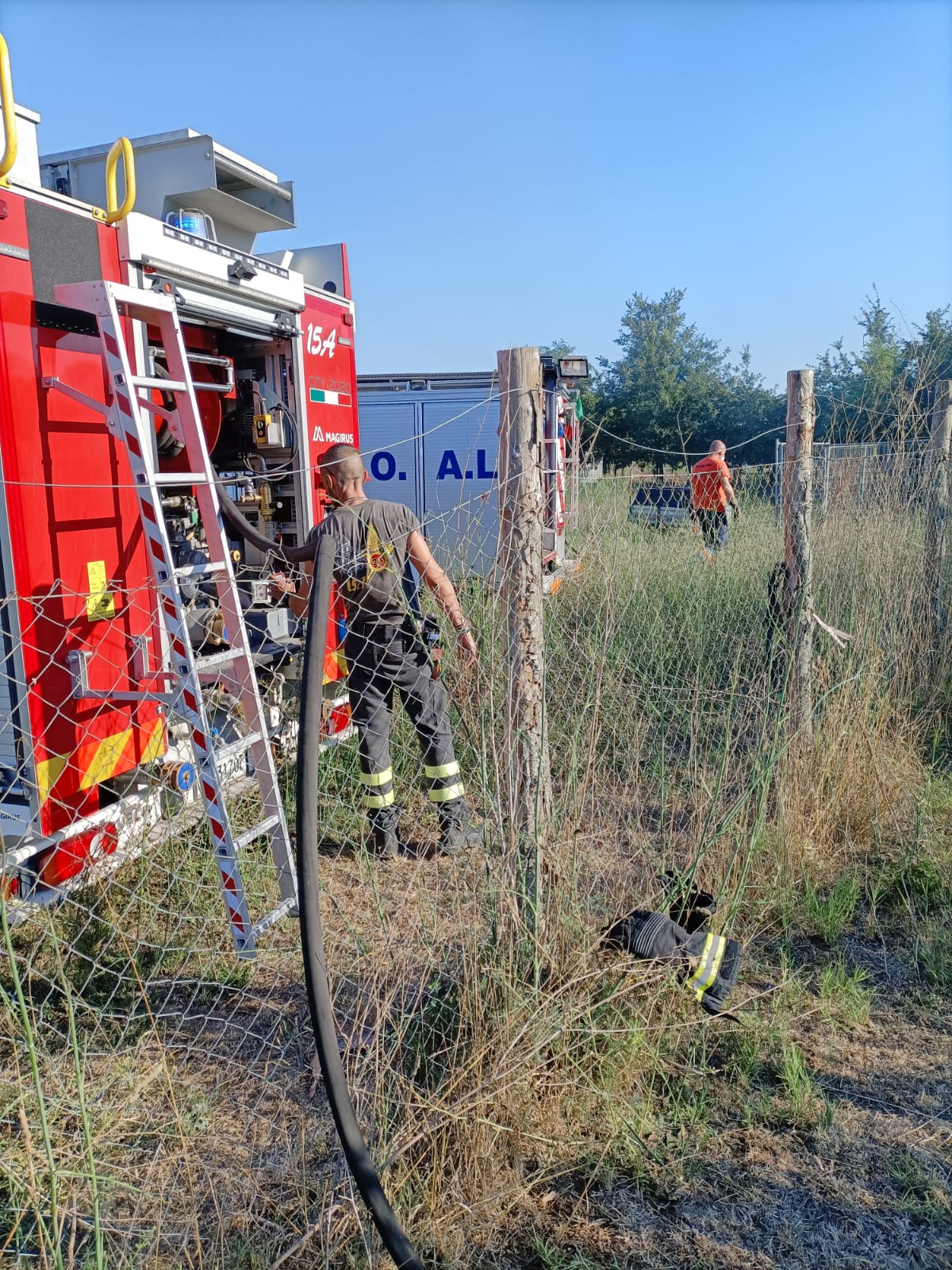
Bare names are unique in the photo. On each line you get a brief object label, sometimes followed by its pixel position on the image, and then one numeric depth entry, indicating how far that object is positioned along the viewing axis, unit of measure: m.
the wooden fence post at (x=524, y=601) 2.59
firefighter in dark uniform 4.22
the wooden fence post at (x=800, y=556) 4.42
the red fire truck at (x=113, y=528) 3.29
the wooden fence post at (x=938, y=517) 5.66
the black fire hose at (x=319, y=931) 1.71
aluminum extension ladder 3.37
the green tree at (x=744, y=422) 27.66
